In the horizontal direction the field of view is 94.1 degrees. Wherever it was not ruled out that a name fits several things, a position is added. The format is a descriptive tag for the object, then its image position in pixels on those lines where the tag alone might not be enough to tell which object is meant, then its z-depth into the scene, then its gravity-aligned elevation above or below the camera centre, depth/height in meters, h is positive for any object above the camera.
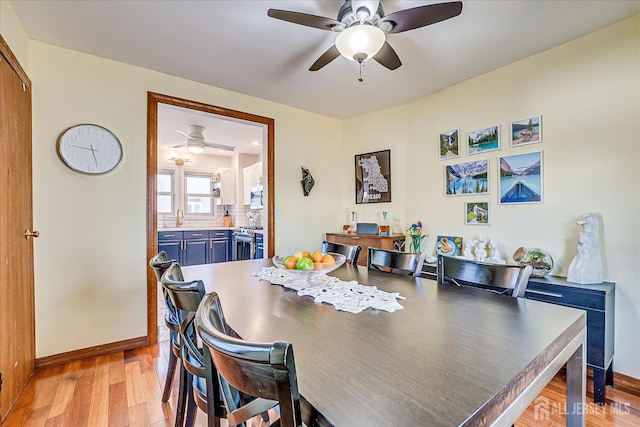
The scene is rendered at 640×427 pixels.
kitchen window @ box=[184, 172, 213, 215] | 6.17 +0.38
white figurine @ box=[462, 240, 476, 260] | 2.71 -0.35
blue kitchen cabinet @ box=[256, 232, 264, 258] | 4.50 -0.51
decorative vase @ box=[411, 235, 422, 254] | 3.10 -0.32
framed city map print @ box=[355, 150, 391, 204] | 3.57 +0.43
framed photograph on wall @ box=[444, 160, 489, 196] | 2.70 +0.32
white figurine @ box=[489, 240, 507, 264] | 2.49 -0.36
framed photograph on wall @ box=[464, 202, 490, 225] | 2.69 -0.01
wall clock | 2.30 +0.50
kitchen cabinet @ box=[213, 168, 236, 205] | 6.11 +0.53
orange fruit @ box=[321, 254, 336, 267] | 1.46 -0.24
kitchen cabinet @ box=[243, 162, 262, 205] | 5.36 +0.63
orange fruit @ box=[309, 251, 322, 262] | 1.49 -0.23
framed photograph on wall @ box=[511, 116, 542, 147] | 2.36 +0.65
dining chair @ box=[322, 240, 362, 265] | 2.06 -0.28
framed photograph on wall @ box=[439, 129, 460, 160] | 2.91 +0.67
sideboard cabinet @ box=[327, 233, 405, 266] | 3.16 -0.33
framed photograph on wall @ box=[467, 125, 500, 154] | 2.62 +0.65
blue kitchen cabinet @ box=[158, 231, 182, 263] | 4.95 -0.53
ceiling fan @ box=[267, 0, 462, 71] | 1.54 +1.04
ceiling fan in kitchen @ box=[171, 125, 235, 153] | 4.28 +1.09
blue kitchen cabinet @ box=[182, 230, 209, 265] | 5.22 -0.64
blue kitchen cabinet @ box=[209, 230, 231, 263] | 5.55 -0.65
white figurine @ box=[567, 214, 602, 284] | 1.96 -0.30
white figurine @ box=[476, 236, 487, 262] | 2.58 -0.34
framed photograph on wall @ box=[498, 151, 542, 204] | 2.36 +0.27
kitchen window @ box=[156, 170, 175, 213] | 5.90 +0.40
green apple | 1.41 -0.25
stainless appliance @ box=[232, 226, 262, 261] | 4.86 -0.55
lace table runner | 1.14 -0.36
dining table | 0.55 -0.36
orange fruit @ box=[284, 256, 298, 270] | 1.44 -0.25
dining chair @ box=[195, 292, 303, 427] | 0.48 -0.28
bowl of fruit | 1.42 -0.25
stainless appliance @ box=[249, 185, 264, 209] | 5.12 +0.26
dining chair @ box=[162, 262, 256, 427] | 0.82 -0.54
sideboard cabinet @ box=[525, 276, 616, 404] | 1.78 -0.65
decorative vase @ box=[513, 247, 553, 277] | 2.21 -0.37
